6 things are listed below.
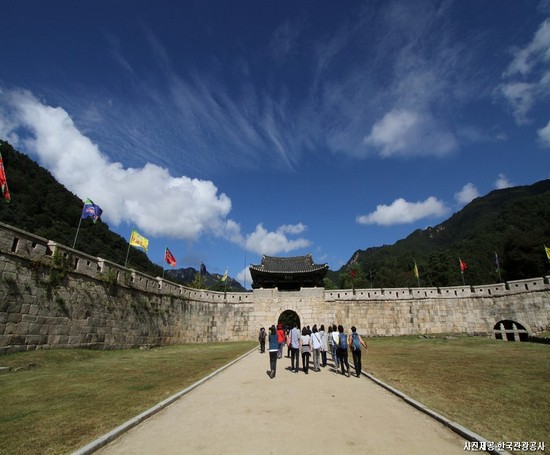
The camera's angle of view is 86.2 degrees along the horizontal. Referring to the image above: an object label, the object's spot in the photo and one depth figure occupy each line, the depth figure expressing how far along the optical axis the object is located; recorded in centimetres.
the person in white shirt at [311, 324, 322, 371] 1064
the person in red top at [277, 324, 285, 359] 1353
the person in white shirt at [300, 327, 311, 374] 1014
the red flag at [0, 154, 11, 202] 1210
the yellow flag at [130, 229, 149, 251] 2059
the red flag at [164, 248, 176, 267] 2459
